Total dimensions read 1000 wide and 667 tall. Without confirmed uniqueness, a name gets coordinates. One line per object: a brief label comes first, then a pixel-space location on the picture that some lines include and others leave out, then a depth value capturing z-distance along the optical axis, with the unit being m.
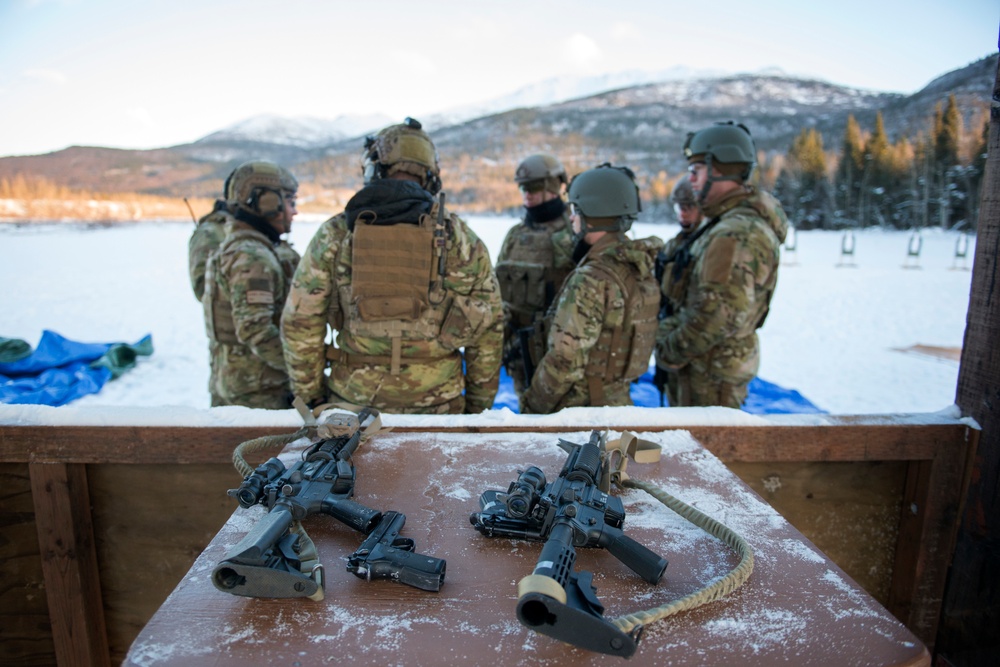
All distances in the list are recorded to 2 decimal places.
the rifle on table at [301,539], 1.04
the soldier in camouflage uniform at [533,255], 4.04
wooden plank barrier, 1.84
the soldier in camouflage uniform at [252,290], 3.26
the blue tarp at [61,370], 5.65
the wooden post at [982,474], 1.90
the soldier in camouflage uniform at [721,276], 3.23
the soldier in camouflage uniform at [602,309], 2.83
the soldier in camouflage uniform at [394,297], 2.69
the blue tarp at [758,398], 5.30
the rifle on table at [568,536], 0.91
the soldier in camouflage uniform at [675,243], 4.00
